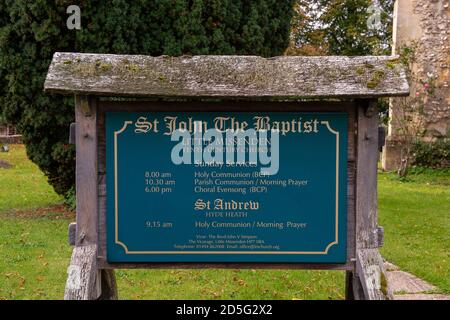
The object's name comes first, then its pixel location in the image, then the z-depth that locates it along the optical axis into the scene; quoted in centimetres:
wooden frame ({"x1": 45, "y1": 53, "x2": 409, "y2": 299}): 424
